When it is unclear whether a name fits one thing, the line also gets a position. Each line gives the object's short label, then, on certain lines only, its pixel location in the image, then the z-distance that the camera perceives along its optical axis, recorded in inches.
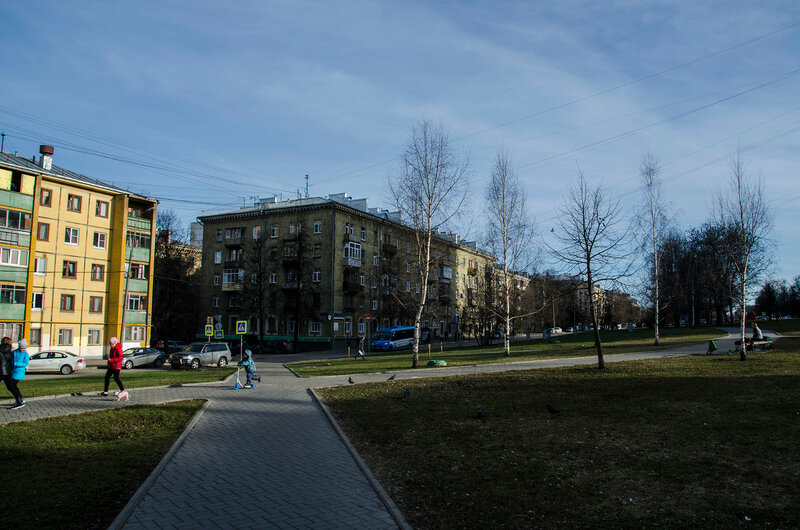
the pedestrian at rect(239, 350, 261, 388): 725.9
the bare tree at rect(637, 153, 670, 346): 1390.3
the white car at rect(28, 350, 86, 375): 1156.5
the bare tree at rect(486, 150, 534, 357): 1381.6
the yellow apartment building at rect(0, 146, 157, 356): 1530.5
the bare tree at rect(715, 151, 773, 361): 824.3
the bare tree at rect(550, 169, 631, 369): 719.9
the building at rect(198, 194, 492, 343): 2175.2
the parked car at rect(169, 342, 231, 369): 1243.8
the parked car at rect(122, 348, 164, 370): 1379.2
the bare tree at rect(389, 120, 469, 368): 1143.0
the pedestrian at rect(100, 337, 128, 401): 589.3
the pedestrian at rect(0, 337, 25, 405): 515.2
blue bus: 2122.3
